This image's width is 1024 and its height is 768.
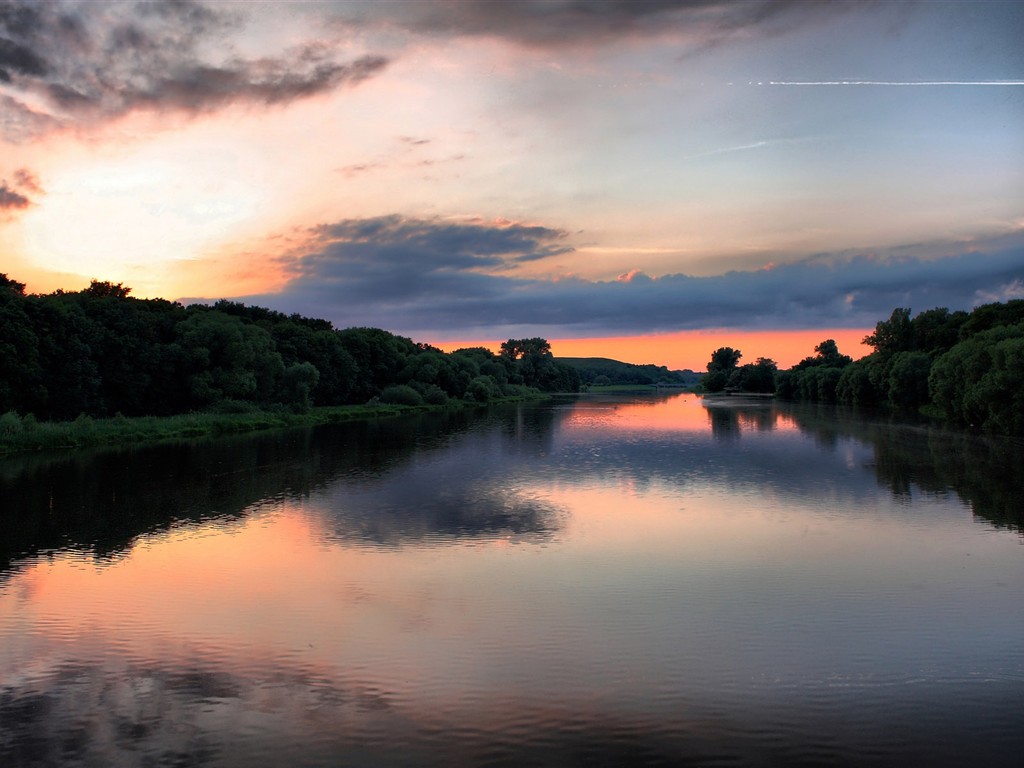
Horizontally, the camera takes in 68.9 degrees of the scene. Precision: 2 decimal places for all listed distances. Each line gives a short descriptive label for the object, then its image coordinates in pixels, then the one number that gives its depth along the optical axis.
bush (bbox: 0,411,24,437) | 33.12
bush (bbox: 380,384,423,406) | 85.88
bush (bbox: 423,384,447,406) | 92.06
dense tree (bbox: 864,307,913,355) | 100.06
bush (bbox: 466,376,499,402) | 106.53
